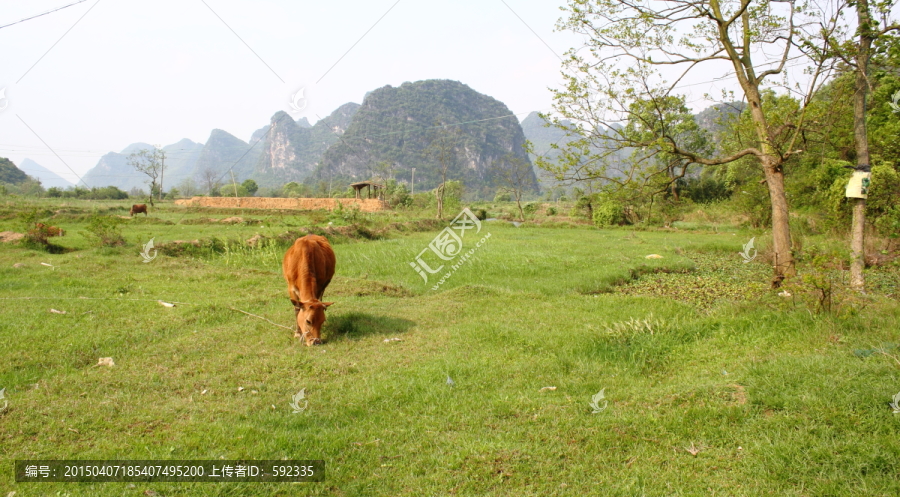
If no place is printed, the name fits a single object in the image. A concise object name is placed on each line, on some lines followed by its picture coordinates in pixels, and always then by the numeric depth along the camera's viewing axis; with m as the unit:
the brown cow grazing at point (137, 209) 25.28
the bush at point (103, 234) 13.30
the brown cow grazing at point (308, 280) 6.93
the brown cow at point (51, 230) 13.10
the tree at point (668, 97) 8.39
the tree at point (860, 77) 7.38
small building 38.97
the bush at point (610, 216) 29.02
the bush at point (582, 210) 35.78
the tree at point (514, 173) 49.07
